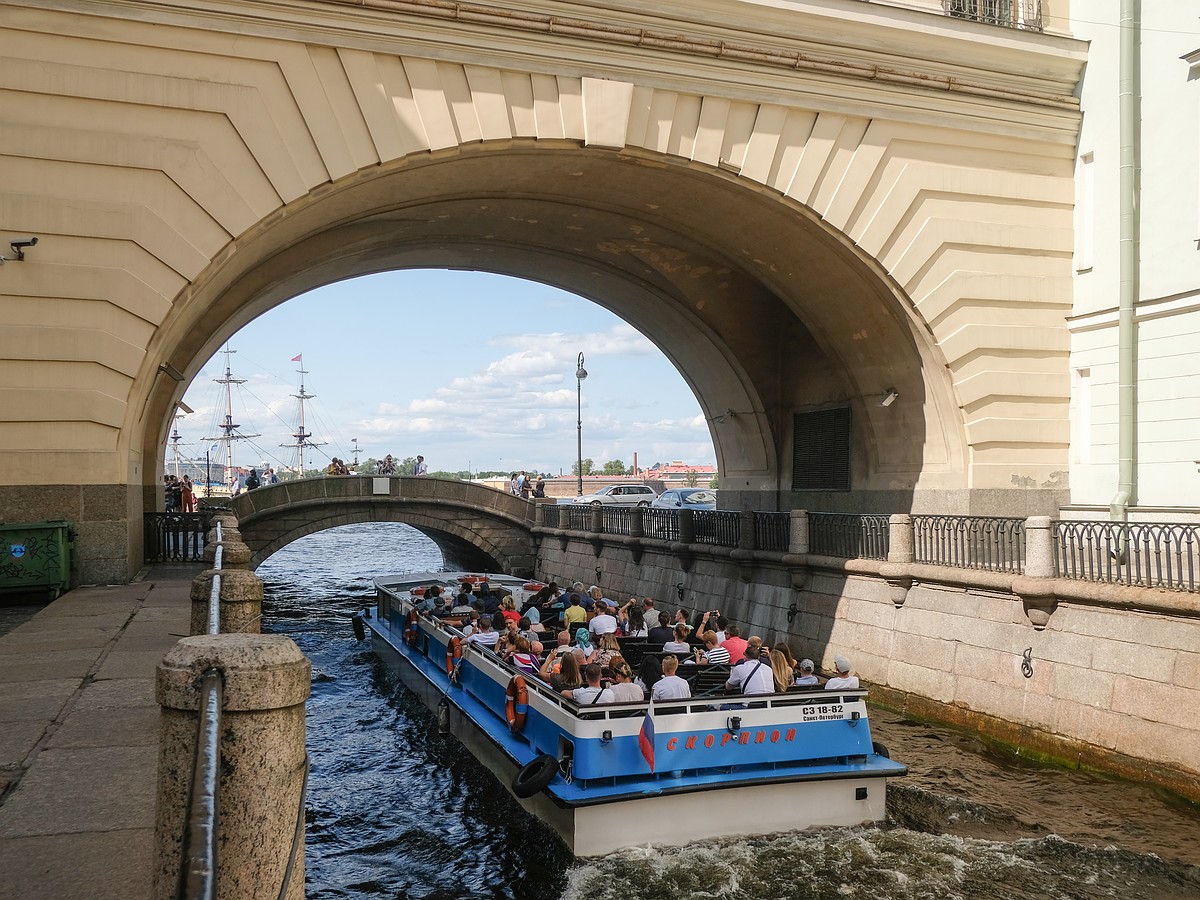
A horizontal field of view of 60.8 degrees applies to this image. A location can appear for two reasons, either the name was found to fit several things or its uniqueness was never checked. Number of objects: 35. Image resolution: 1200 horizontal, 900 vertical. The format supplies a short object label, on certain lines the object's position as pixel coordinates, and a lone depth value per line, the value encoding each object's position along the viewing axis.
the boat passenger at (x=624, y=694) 10.77
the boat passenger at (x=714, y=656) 13.22
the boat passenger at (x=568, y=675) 11.57
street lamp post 40.19
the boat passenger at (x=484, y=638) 14.78
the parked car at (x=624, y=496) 40.34
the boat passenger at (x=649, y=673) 12.23
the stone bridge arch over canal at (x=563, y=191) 13.73
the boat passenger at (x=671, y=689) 10.91
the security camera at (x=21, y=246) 13.11
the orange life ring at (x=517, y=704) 11.98
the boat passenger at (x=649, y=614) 16.55
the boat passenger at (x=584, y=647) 12.61
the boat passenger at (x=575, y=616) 17.09
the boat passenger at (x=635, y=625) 15.70
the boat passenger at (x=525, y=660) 13.02
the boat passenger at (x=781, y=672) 11.43
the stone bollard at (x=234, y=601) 6.46
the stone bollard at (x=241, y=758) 3.06
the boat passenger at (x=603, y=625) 15.43
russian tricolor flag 10.05
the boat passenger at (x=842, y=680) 11.28
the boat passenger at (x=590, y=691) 10.93
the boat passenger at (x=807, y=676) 11.62
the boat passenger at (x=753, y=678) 11.16
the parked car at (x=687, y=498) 35.34
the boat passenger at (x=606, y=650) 12.50
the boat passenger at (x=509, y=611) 16.83
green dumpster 11.89
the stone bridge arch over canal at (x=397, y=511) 29.88
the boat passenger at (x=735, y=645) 13.77
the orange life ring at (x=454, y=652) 15.27
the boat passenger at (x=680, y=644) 13.84
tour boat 10.12
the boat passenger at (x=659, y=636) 14.70
